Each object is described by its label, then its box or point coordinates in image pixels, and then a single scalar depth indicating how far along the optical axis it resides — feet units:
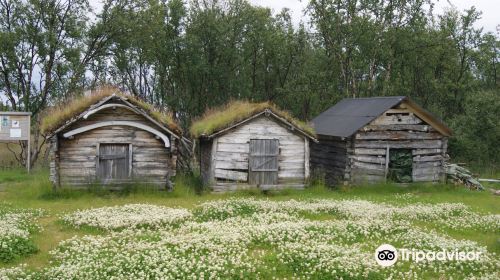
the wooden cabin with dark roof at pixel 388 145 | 86.89
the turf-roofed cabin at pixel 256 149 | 80.84
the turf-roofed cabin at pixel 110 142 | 73.92
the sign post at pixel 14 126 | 90.02
